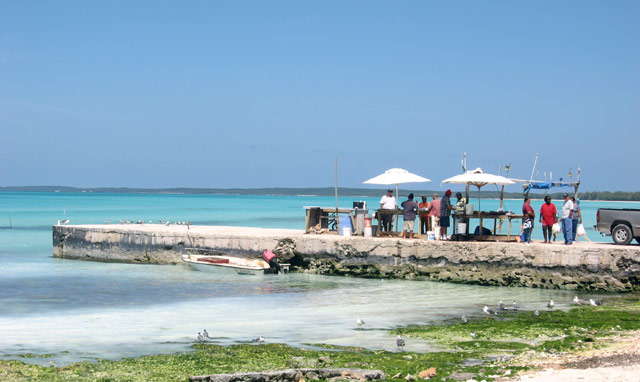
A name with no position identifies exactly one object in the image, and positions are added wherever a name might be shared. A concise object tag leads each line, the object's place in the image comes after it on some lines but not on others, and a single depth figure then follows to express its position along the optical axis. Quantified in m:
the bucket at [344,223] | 23.38
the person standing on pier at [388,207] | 22.55
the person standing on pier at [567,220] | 20.38
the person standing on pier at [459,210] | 21.27
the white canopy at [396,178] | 23.03
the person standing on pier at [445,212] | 21.62
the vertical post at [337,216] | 23.78
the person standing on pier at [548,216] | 21.22
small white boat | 22.45
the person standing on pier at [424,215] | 22.48
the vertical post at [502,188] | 23.12
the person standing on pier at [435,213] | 21.78
